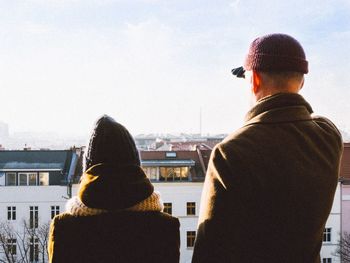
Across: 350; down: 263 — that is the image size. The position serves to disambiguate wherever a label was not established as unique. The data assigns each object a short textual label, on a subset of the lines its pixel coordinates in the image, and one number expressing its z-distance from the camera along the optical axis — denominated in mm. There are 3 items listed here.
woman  1021
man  830
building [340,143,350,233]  10227
